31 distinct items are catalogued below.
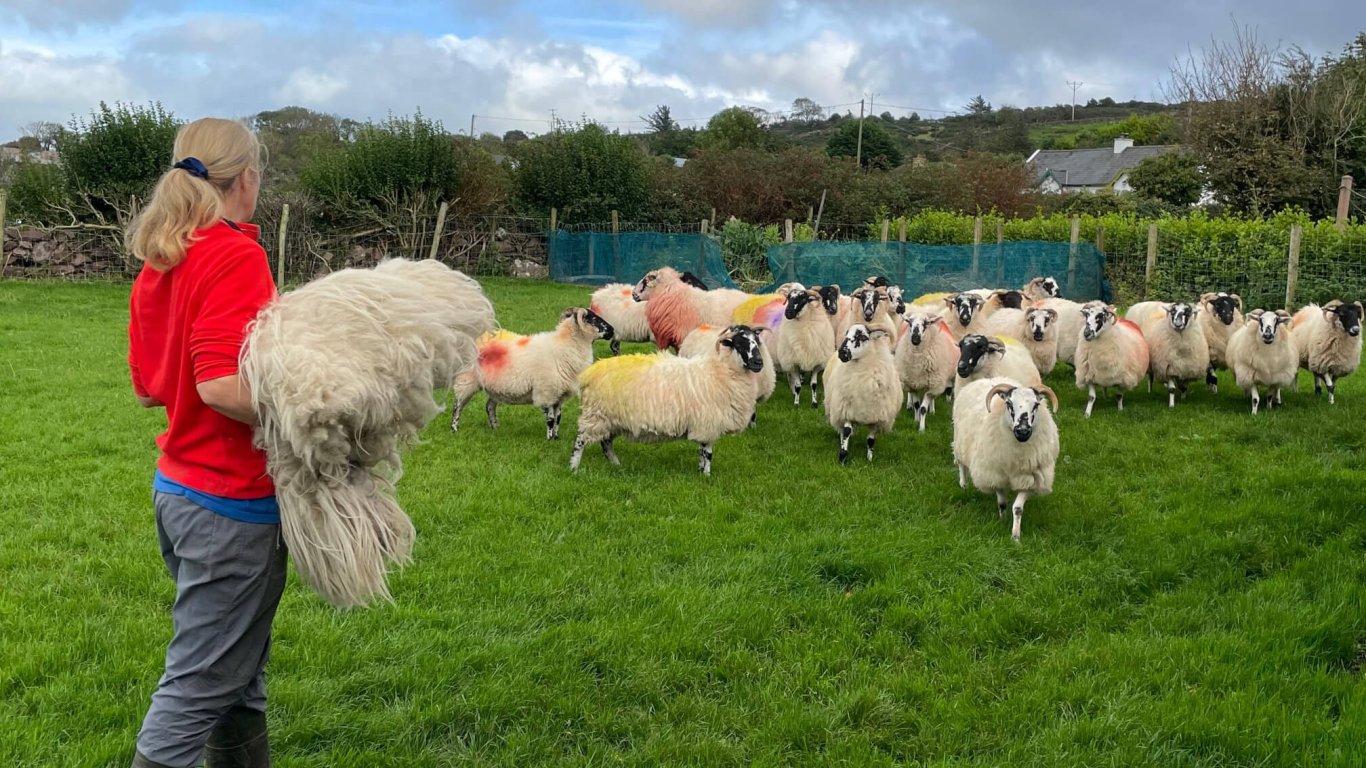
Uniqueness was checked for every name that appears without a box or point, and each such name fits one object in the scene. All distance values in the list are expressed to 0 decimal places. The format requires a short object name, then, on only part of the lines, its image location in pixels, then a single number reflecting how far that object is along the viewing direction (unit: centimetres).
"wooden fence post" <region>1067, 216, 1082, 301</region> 1808
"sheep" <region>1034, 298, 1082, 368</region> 1159
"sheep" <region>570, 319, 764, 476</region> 761
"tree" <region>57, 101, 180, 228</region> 2208
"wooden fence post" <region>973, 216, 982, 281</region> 1809
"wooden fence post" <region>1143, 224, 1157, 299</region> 1817
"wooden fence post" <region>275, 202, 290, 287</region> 2039
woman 228
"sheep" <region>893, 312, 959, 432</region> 956
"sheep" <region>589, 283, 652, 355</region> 1377
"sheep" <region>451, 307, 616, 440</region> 863
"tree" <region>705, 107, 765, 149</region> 5553
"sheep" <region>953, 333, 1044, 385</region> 844
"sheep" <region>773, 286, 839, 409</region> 1054
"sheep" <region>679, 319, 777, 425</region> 944
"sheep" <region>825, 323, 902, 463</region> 822
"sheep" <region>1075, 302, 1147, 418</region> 1008
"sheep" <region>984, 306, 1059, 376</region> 1062
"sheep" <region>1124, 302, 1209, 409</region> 1041
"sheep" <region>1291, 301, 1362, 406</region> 1016
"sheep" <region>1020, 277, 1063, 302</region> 1423
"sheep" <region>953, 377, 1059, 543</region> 616
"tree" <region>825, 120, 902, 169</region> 6381
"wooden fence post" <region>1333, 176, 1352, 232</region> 1931
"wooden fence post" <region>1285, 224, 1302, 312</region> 1553
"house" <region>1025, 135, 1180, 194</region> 6325
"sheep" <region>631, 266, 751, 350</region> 1217
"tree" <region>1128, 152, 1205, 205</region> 3709
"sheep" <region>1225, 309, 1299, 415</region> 988
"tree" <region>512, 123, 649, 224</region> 2884
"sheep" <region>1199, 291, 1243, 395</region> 1095
